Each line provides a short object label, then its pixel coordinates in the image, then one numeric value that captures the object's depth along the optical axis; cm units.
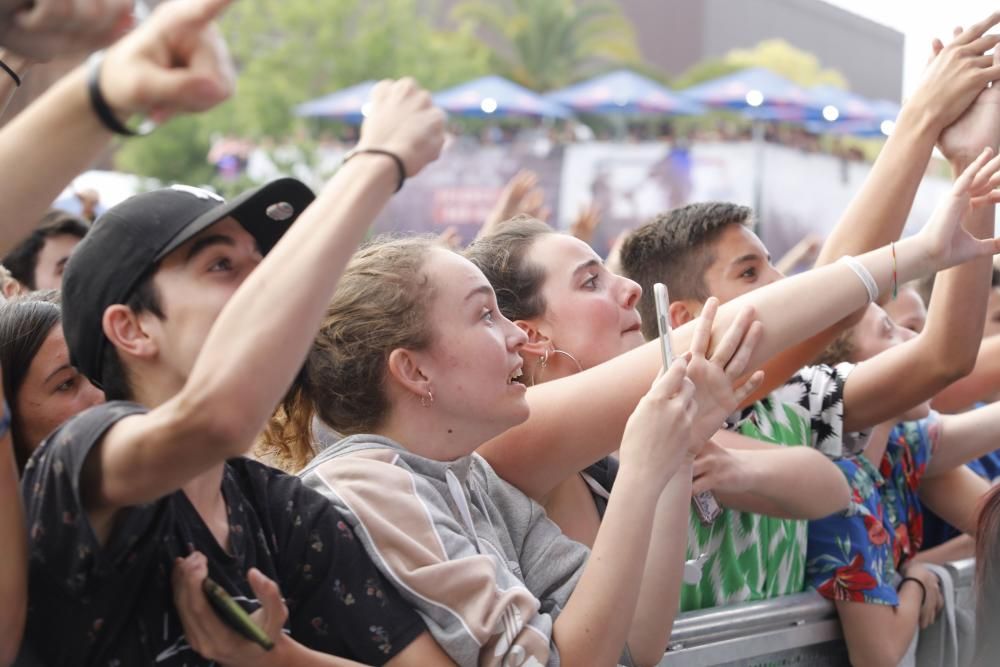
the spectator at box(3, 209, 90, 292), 441
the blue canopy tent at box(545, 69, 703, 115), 1981
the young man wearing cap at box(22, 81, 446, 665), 149
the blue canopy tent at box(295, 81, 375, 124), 1842
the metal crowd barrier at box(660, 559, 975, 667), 264
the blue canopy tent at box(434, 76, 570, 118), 1812
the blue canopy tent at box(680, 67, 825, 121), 1867
